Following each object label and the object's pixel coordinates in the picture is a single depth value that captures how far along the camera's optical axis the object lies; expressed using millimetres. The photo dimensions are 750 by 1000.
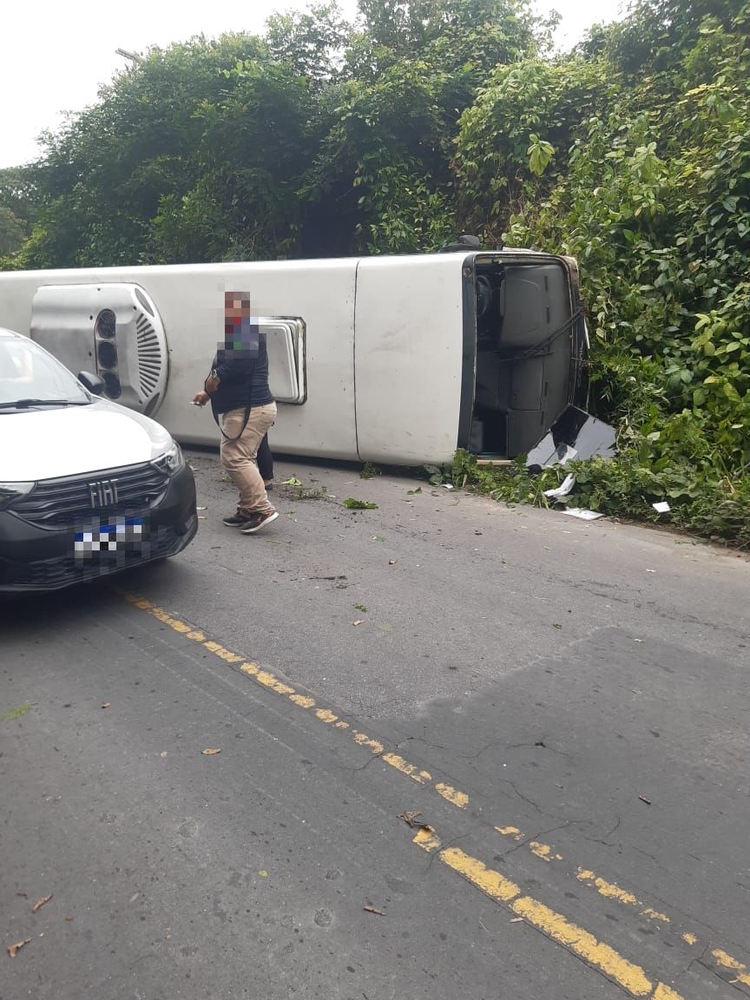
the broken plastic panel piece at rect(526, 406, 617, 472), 8523
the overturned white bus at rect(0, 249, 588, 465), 8320
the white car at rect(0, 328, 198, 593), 4582
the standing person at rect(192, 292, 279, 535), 6566
